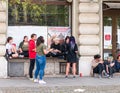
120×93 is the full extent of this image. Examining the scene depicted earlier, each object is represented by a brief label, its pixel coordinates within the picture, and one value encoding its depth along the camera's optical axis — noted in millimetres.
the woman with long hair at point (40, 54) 17734
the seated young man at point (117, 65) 21172
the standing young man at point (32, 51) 18906
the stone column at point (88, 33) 20891
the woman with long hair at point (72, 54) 20094
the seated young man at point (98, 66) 20234
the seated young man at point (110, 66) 20484
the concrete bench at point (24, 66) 20531
